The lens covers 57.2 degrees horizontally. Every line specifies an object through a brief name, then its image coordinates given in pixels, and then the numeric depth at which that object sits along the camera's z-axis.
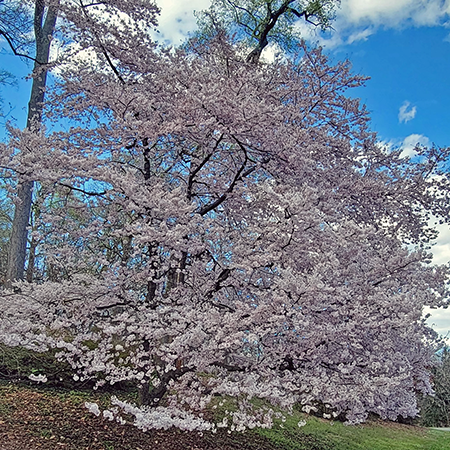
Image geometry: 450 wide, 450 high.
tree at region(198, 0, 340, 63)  9.49
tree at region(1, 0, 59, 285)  6.73
